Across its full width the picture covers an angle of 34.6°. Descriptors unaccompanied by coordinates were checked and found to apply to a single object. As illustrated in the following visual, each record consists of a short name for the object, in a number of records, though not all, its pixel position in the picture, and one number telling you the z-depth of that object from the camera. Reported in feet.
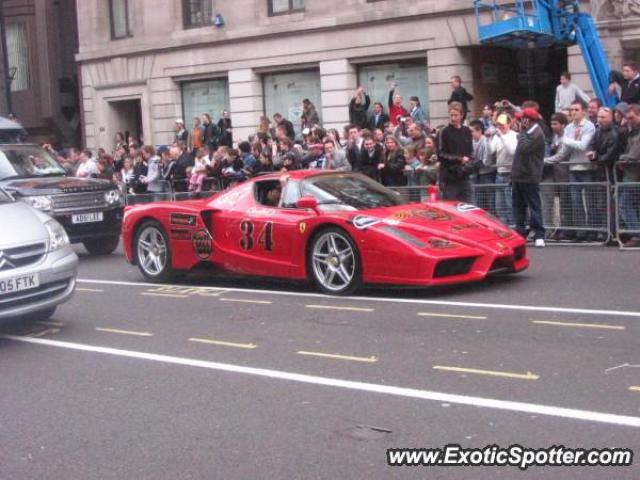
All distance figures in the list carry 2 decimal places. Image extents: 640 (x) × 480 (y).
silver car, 28.58
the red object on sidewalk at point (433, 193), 38.98
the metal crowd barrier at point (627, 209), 43.70
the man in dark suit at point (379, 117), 71.36
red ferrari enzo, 33.30
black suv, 49.49
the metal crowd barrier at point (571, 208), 44.98
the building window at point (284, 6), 87.40
